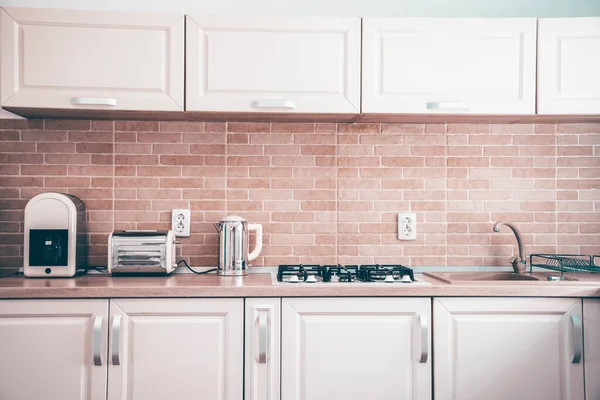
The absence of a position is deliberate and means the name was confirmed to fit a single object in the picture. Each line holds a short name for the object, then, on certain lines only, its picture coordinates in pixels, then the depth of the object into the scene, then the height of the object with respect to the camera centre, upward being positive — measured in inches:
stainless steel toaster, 86.8 -9.3
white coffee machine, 85.3 -6.5
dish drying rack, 88.0 -11.2
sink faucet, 93.8 -10.0
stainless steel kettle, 88.7 -8.1
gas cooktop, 81.5 -12.4
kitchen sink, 91.9 -13.9
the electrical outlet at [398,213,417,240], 98.7 -4.6
